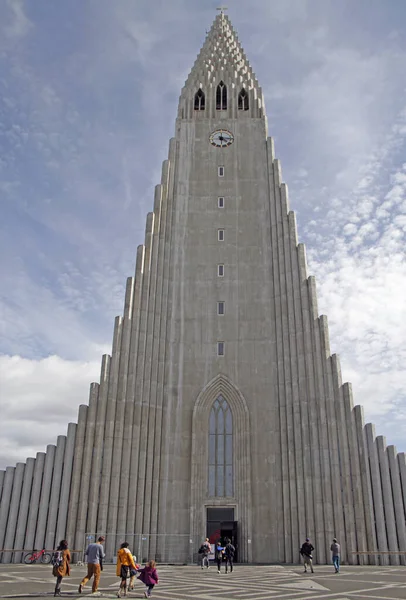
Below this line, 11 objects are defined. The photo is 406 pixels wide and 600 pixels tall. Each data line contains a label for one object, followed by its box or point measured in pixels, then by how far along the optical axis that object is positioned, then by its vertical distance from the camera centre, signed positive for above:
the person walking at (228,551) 24.79 -1.24
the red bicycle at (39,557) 31.95 -2.09
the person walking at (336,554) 24.05 -1.24
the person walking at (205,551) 26.89 -1.36
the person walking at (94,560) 15.07 -1.05
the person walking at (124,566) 14.77 -1.20
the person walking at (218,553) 24.14 -1.30
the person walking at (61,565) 14.73 -1.18
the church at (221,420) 33.22 +6.72
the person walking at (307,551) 23.93 -1.12
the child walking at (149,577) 14.50 -1.42
